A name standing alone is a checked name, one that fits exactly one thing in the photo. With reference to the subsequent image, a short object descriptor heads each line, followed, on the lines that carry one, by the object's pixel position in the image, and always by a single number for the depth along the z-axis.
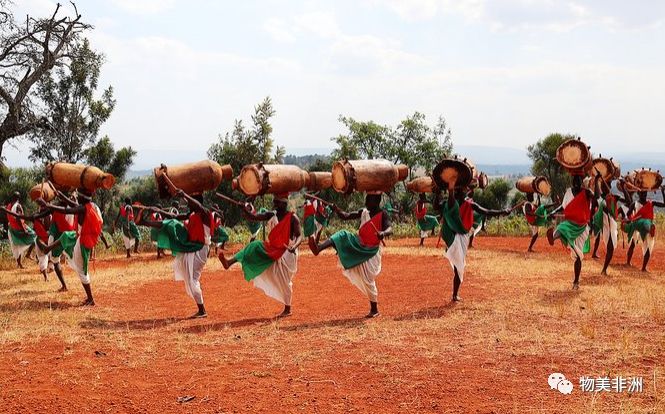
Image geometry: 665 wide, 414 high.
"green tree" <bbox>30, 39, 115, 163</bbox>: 24.88
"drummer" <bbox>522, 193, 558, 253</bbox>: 17.11
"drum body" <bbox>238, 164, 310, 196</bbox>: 8.92
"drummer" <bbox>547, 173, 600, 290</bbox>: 10.91
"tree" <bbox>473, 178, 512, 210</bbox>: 40.91
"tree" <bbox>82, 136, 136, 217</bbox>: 27.31
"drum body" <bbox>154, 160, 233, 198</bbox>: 8.97
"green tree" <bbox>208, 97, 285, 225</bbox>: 28.30
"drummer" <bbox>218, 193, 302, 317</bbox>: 9.20
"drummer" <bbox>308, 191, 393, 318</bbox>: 9.00
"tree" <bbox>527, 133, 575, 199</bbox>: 38.06
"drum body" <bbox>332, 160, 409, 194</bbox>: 8.98
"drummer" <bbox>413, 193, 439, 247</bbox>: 20.08
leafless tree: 17.50
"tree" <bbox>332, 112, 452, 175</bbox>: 35.00
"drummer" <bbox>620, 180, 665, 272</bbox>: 13.89
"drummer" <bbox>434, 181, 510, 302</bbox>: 10.19
